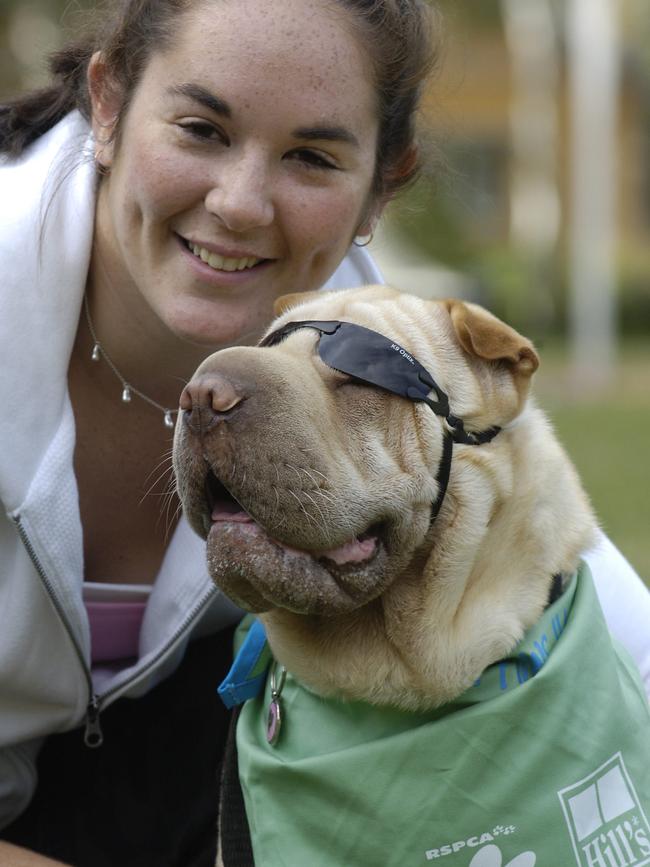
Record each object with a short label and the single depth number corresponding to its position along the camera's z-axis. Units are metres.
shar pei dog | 4.33
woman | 5.21
